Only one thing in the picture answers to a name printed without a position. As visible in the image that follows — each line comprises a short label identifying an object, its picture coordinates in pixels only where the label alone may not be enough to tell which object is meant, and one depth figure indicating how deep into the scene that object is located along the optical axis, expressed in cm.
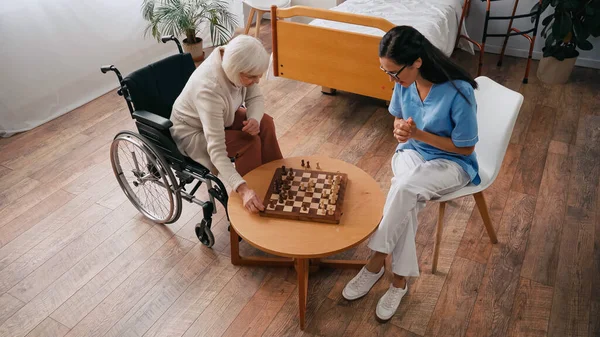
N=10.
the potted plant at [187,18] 362
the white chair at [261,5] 415
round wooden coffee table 154
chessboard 166
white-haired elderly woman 172
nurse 160
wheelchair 189
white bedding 317
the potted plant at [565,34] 304
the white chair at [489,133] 178
